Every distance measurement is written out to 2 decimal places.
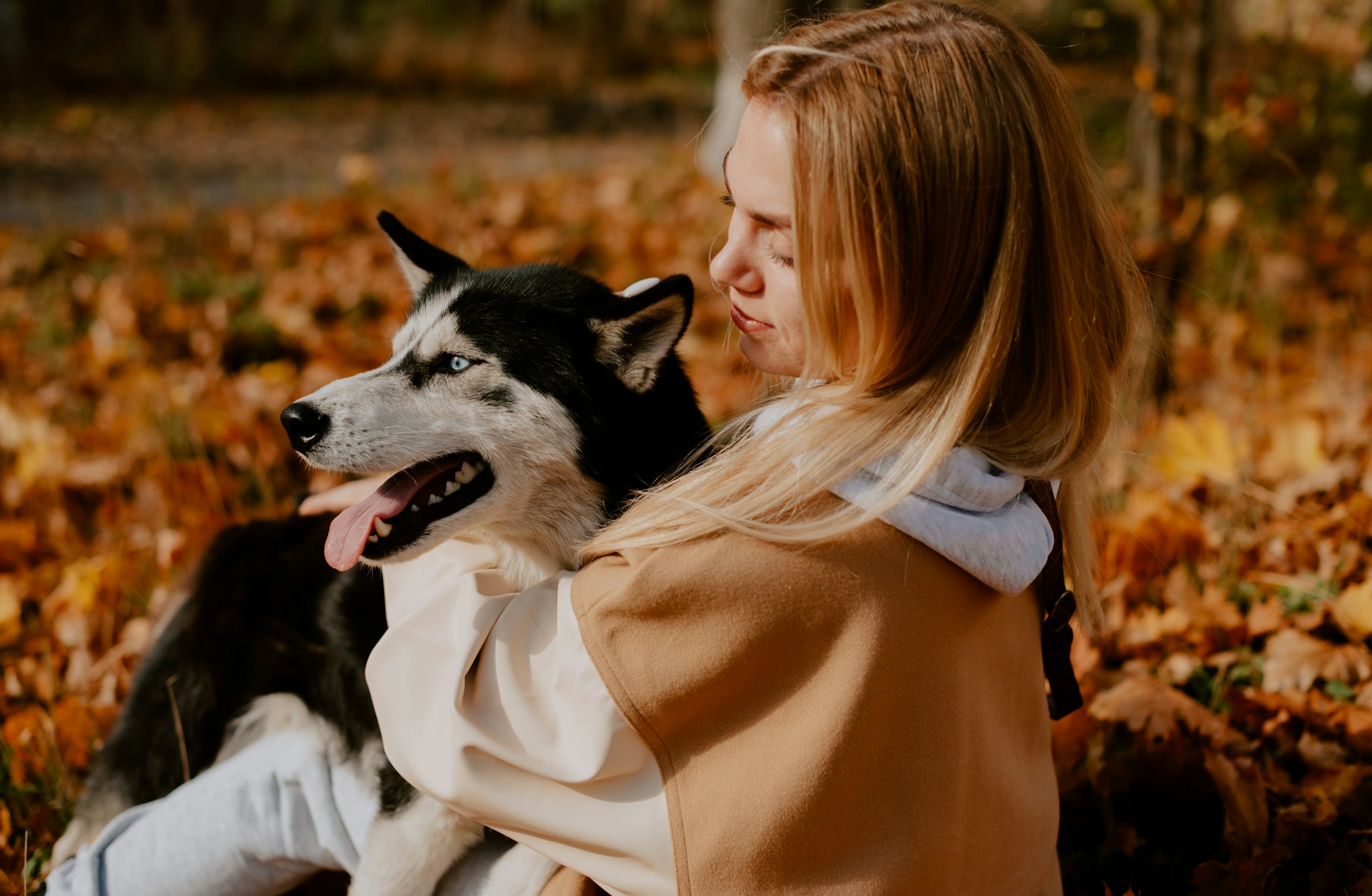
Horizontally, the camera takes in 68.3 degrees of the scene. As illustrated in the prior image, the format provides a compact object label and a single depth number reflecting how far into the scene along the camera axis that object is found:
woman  1.43
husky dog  1.89
